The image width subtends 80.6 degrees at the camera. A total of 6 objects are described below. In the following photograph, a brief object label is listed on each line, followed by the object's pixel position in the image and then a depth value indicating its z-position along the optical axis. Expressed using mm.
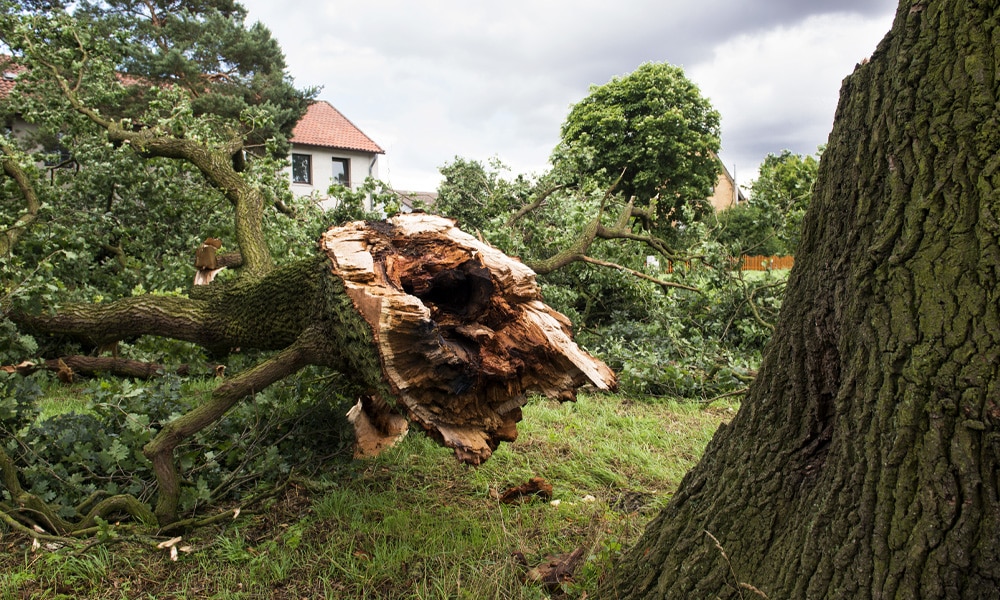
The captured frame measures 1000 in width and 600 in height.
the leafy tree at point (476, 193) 8086
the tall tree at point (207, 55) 14828
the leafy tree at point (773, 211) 6117
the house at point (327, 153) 26098
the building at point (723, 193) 39656
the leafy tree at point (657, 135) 26094
